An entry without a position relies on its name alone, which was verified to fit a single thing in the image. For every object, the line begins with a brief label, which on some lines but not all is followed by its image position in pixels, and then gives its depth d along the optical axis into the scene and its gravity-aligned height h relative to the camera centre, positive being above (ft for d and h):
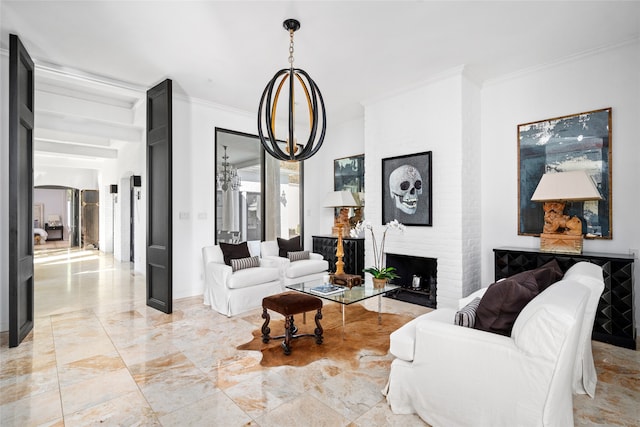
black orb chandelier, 9.09 +2.59
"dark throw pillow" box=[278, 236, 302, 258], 16.52 -1.68
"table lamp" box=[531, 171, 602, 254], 10.80 +0.34
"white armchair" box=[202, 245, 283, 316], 13.17 -2.95
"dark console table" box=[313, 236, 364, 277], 17.92 -2.27
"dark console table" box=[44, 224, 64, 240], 44.24 -2.26
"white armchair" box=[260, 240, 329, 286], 15.26 -2.50
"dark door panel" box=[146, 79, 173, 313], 13.51 +0.70
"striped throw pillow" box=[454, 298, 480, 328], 6.36 -2.04
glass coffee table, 10.38 -2.65
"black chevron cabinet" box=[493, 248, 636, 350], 9.84 -2.74
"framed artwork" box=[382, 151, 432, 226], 14.38 +1.07
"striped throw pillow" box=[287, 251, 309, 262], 16.03 -2.08
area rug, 9.31 -4.04
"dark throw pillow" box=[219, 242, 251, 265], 14.47 -1.69
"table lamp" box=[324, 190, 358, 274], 18.45 +0.56
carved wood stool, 9.57 -2.84
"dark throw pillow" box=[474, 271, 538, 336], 5.97 -1.71
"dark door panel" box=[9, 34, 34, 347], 9.89 +0.73
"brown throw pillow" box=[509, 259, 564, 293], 6.92 -1.37
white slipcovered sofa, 5.08 -2.65
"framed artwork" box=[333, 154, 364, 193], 19.48 +2.38
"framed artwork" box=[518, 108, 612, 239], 11.39 +1.93
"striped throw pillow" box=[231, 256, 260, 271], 13.93 -2.13
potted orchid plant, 11.41 -2.10
